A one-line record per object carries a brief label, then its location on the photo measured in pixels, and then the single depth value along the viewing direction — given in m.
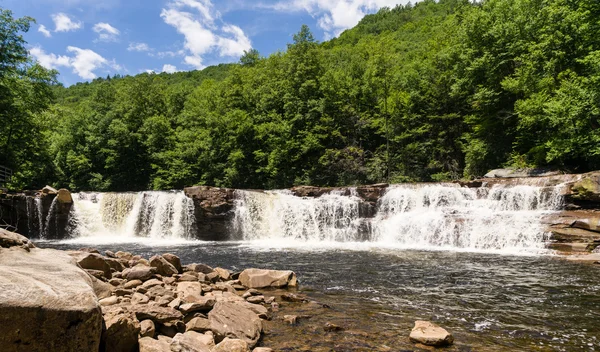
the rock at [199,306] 5.76
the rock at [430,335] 5.21
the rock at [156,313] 4.99
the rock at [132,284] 6.86
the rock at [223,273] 9.08
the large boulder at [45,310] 3.05
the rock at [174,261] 8.95
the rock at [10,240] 4.28
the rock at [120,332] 3.93
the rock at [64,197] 23.23
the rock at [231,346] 4.60
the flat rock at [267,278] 8.72
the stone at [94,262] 7.39
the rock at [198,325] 5.21
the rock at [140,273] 7.53
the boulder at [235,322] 5.18
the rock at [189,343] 4.31
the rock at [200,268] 9.05
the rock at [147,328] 4.66
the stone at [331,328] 5.86
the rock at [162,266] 8.34
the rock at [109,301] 5.35
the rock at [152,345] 4.21
